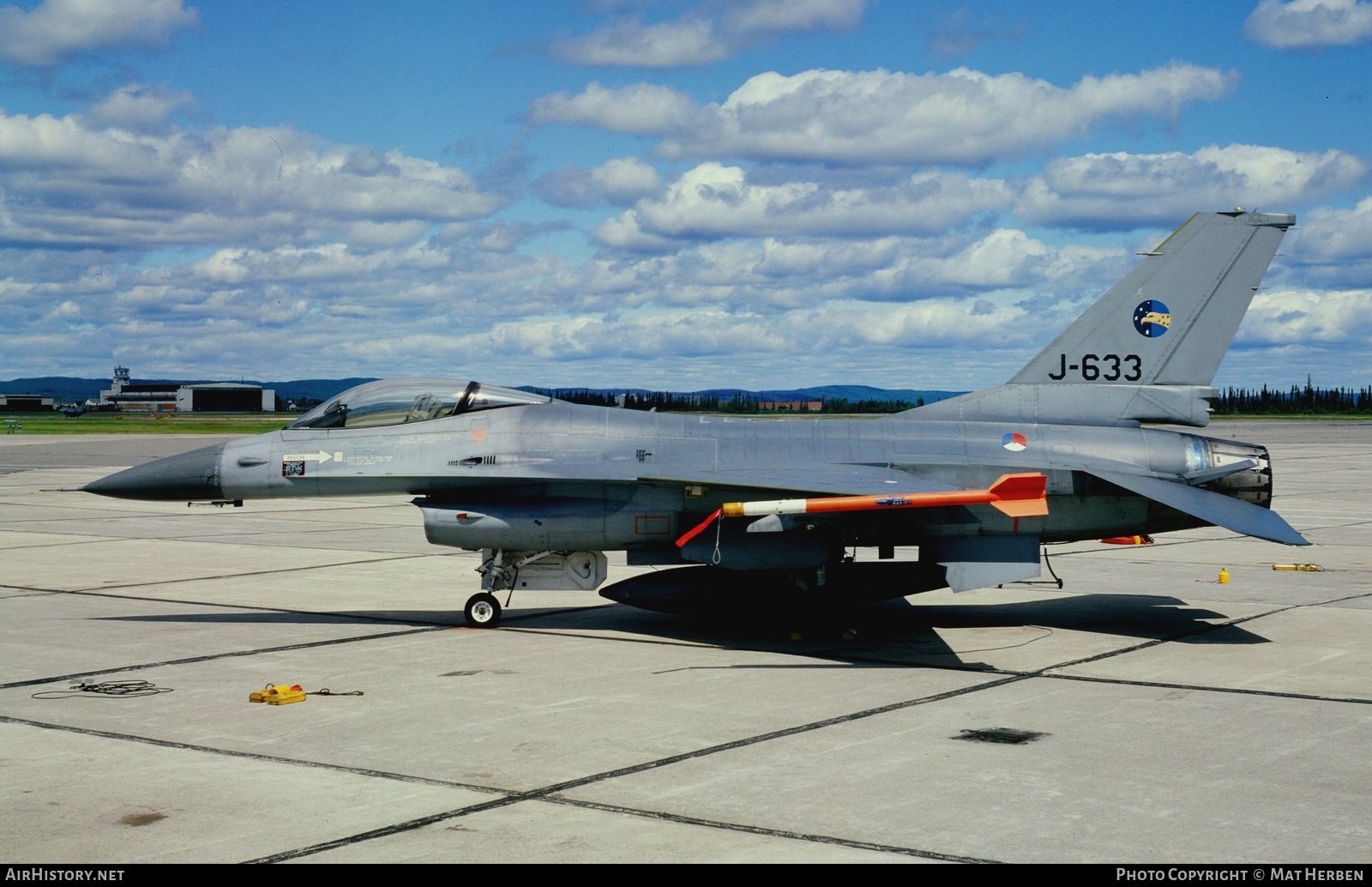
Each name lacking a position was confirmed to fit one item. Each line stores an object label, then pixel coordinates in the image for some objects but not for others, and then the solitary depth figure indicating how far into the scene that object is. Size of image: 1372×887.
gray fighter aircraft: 13.23
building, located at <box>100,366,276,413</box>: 154.12
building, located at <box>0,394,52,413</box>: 176.25
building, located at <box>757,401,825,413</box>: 109.85
